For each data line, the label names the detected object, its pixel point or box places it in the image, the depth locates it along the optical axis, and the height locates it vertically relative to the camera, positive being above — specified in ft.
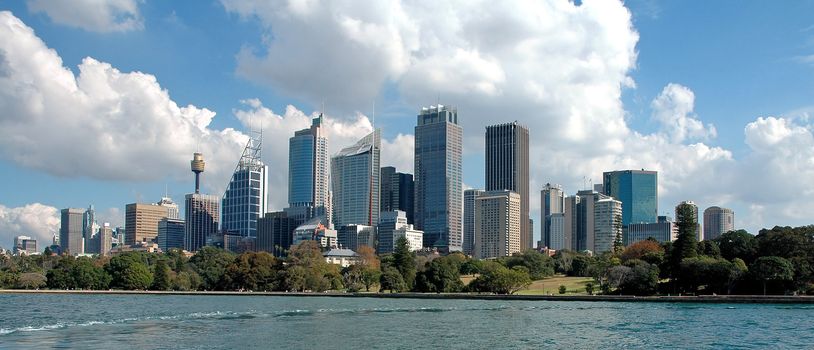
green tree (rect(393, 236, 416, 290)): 492.13 -17.69
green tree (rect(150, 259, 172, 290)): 532.73 -30.31
